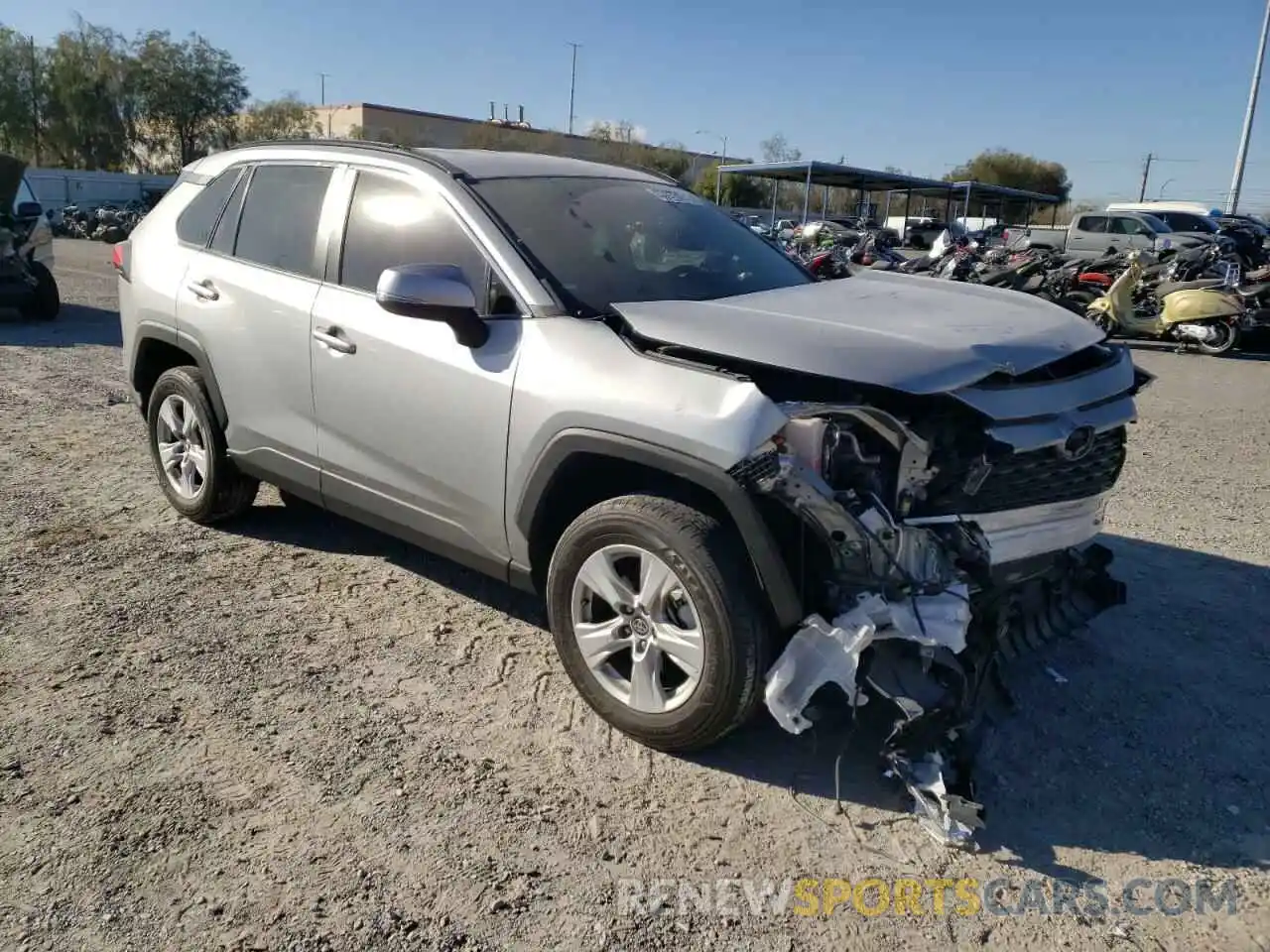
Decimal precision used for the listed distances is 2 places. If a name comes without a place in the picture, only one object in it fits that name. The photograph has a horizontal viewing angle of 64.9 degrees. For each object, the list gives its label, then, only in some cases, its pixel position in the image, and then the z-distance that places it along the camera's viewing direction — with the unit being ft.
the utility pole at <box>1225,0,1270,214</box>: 121.70
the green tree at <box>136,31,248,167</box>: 196.54
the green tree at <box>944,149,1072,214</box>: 252.42
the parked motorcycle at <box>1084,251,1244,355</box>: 41.63
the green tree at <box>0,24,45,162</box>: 190.60
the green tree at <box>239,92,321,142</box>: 205.36
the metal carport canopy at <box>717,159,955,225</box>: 111.86
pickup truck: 75.46
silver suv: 9.45
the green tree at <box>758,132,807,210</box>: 247.70
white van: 83.87
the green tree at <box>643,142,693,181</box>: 205.87
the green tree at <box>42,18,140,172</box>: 193.67
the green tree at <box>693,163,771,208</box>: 199.41
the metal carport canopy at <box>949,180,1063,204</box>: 143.37
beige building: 192.85
